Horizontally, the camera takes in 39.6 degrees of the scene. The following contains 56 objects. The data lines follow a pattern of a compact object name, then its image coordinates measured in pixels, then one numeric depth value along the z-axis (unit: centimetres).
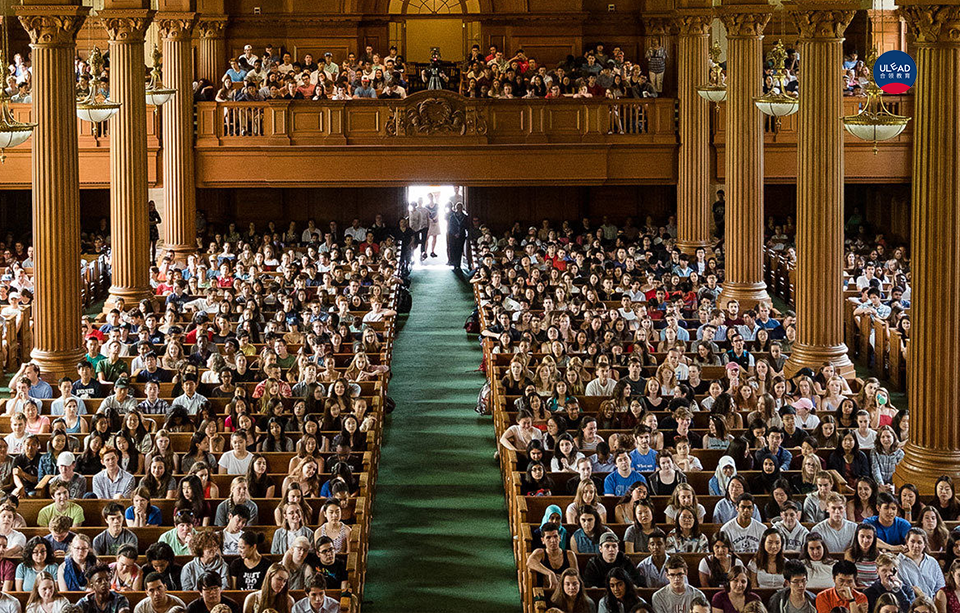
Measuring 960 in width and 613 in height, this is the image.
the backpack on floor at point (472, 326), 2277
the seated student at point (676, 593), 905
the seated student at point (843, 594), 873
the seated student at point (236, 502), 1073
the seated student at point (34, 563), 951
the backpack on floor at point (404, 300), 2456
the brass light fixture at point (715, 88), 2230
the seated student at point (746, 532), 1020
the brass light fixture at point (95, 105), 1847
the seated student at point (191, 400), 1380
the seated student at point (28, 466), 1179
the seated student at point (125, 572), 945
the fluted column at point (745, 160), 1998
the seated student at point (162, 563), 942
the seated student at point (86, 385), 1454
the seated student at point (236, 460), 1195
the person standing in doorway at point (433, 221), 3088
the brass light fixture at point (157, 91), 2209
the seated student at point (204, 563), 954
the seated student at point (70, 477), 1137
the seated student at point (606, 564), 956
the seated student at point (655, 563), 970
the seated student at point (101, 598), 880
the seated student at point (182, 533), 1004
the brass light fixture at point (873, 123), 1519
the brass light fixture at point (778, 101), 1848
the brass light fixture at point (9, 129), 1456
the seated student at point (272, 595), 902
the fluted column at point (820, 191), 1556
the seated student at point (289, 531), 1012
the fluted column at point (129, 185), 2039
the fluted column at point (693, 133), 2489
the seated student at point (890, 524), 1002
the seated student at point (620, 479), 1127
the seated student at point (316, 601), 900
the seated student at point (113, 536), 1007
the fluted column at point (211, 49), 2894
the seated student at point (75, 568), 963
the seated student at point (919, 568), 936
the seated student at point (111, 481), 1137
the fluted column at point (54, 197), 1594
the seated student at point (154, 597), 886
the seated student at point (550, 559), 977
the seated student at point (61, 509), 1078
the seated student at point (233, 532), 1007
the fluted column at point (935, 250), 1142
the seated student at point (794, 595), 888
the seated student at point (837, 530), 1015
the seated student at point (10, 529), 1030
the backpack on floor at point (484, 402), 1759
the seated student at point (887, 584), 894
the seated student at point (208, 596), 888
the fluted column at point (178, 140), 2497
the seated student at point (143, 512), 1052
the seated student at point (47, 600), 893
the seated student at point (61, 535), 998
